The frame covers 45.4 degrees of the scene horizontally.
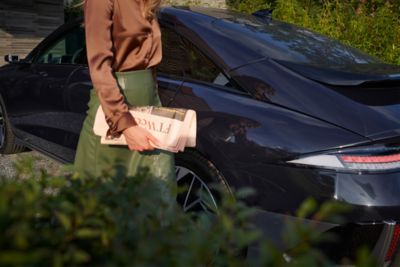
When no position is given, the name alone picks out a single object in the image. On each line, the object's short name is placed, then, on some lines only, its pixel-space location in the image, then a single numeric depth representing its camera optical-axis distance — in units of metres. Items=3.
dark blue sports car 2.14
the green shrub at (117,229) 0.84
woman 1.93
